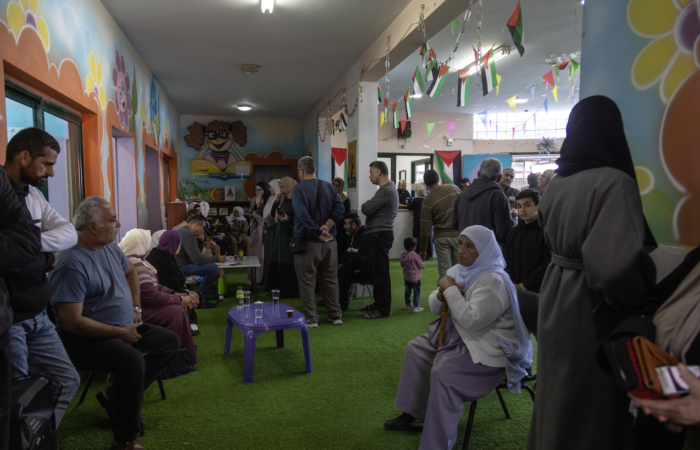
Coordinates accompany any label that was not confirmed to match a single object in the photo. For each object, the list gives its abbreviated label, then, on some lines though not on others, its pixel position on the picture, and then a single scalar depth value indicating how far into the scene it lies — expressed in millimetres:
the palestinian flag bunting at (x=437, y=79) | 4125
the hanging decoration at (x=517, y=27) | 3111
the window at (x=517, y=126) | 12297
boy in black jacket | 2848
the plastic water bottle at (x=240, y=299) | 3529
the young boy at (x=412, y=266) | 4820
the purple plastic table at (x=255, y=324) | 3045
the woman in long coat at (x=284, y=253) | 5047
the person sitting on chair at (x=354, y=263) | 4773
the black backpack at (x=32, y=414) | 1474
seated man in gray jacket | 4691
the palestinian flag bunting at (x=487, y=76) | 3586
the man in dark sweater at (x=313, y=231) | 4121
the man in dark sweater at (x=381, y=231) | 4551
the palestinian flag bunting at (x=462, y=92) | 4242
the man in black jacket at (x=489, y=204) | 3648
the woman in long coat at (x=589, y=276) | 1252
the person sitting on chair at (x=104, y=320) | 2180
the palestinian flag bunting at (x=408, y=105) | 5262
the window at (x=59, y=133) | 2822
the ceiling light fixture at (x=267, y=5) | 4265
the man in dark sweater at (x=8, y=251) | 1237
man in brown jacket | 4621
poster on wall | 6188
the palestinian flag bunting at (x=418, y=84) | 4465
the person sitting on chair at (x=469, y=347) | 2021
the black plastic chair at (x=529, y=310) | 2268
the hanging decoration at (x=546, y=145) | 11859
